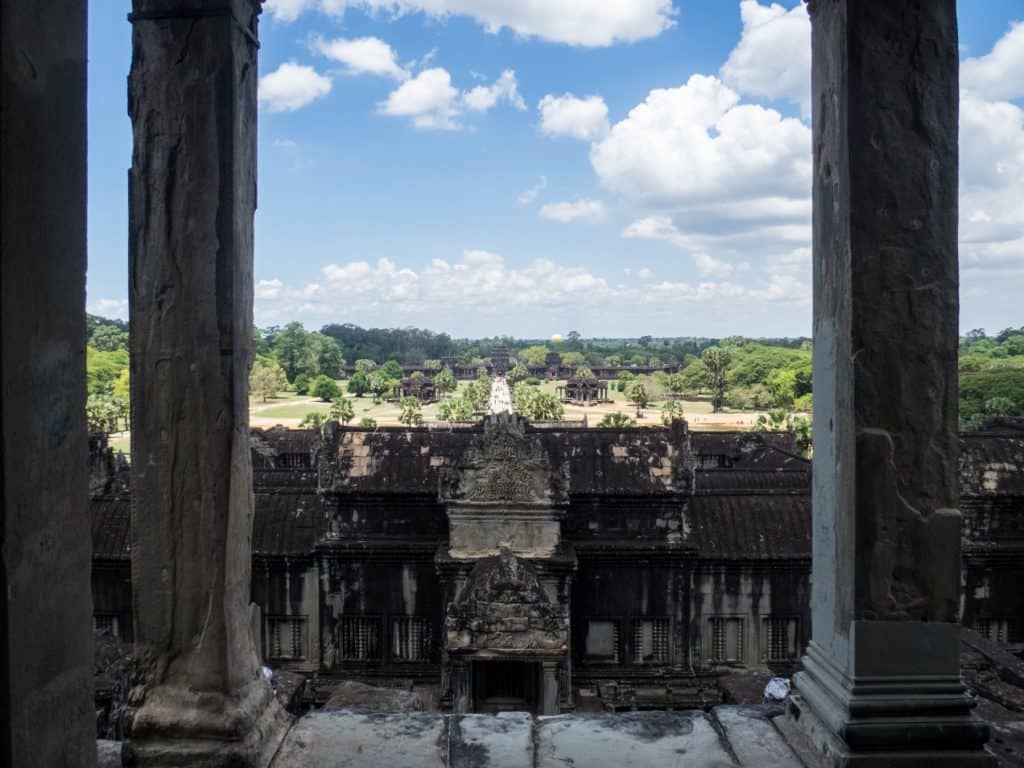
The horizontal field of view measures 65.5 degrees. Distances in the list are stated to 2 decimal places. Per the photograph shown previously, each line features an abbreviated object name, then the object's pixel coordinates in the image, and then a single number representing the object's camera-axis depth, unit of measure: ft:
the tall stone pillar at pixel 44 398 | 8.31
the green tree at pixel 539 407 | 198.80
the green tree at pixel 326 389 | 362.02
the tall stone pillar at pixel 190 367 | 12.52
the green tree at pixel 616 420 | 197.67
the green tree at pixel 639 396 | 299.93
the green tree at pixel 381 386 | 371.97
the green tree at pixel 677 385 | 387.75
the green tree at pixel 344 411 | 190.74
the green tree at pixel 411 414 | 211.61
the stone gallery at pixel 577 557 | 48.67
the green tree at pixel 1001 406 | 199.08
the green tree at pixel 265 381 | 345.10
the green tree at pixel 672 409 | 234.87
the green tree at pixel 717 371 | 331.98
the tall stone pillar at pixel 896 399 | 11.66
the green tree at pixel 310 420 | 196.59
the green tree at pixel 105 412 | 174.09
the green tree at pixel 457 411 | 206.68
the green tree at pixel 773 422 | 189.74
